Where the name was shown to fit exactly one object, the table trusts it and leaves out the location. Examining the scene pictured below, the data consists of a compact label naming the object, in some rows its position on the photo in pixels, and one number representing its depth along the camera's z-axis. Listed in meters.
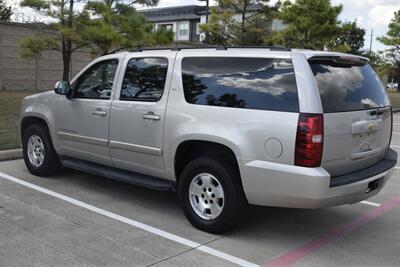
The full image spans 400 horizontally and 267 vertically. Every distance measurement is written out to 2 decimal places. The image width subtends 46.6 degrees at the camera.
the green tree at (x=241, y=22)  25.69
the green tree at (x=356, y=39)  54.46
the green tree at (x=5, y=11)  29.99
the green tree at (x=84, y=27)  13.86
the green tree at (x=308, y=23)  24.72
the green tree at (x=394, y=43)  38.66
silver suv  4.13
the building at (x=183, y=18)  58.47
